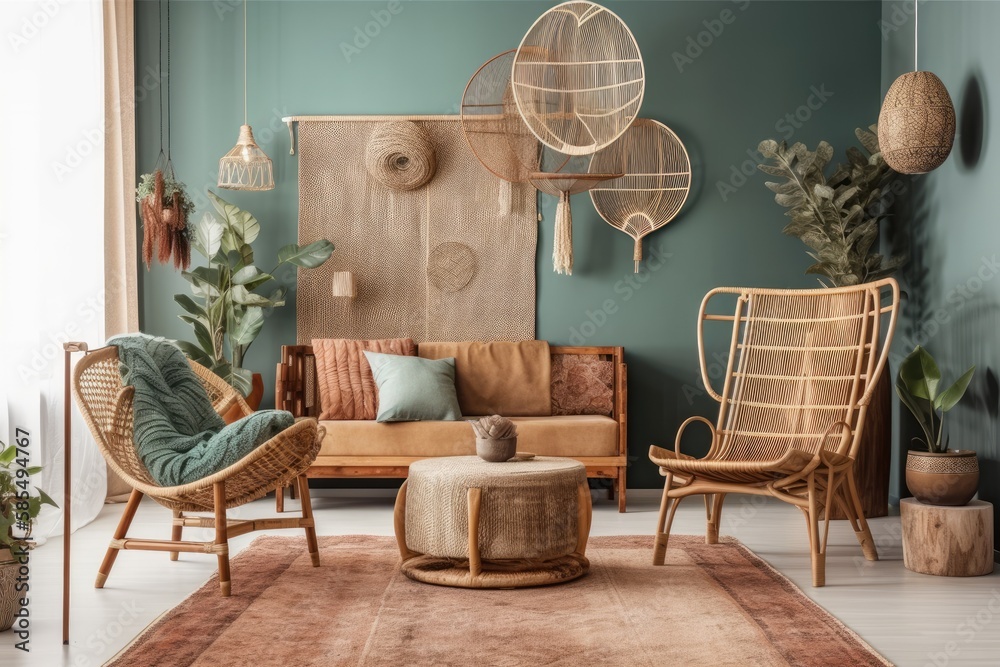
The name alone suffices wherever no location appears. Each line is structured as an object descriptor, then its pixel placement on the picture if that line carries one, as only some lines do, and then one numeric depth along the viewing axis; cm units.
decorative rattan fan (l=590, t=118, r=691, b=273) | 581
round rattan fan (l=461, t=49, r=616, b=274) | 568
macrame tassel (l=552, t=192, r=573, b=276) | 566
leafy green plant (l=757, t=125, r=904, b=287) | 509
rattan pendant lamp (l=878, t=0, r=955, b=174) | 443
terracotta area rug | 276
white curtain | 421
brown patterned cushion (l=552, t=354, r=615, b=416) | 573
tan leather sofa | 516
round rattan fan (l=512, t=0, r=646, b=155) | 537
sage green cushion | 519
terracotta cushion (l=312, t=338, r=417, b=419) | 542
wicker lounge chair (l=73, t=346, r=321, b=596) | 339
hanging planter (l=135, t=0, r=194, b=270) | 522
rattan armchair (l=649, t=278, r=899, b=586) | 374
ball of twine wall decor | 578
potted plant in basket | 302
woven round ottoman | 347
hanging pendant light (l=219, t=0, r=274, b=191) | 554
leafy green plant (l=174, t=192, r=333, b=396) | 547
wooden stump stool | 383
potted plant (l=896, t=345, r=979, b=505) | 389
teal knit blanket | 349
